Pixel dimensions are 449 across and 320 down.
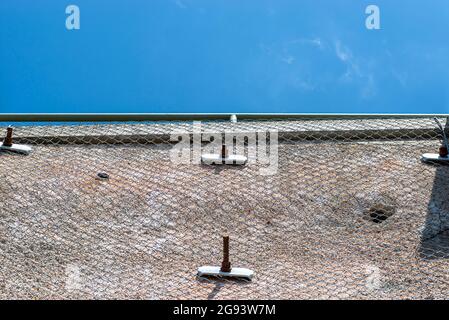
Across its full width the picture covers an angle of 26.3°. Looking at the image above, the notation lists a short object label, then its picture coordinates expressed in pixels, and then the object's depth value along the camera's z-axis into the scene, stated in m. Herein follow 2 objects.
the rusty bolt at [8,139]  5.44
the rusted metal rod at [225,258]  4.33
